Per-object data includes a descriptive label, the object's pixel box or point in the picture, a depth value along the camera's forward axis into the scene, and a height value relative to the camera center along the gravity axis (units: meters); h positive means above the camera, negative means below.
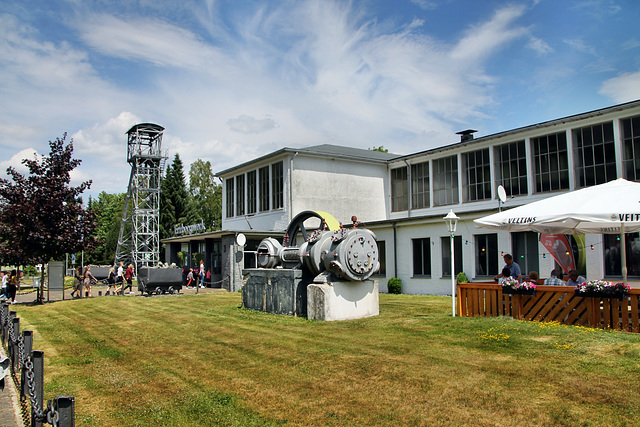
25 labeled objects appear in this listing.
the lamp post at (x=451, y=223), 12.40 +0.82
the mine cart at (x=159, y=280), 25.84 -0.96
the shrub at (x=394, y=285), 24.30 -1.32
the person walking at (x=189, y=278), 32.70 -1.11
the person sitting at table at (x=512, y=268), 12.34 -0.31
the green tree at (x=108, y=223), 67.00 +5.78
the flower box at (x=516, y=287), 10.62 -0.66
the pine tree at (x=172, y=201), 63.31 +7.50
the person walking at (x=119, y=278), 27.76 -0.90
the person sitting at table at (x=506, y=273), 12.28 -0.42
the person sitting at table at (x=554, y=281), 11.14 -0.58
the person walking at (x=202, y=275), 32.08 -0.92
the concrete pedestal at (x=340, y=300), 12.60 -1.06
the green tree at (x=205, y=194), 68.25 +9.08
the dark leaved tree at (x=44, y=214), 19.95 +1.95
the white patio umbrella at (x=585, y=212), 9.53 +0.85
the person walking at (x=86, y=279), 23.89 -0.78
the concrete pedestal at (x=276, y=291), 13.67 -0.91
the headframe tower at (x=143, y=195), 51.72 +6.92
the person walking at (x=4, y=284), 23.50 -0.95
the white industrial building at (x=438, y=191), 21.59 +3.79
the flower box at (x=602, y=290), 9.35 -0.67
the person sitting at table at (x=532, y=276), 11.78 -0.49
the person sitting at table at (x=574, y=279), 10.78 -0.53
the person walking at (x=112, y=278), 27.68 -0.88
